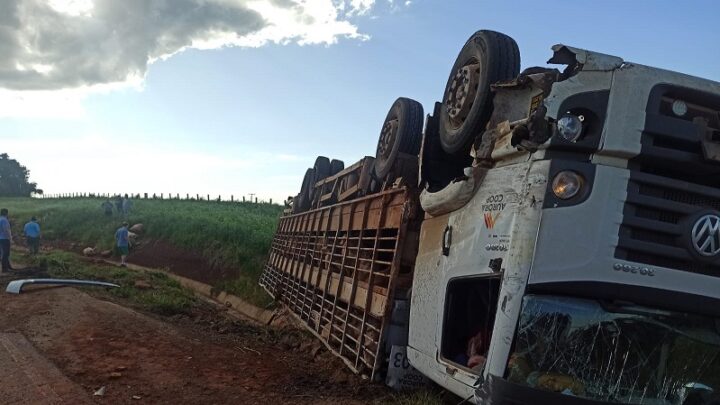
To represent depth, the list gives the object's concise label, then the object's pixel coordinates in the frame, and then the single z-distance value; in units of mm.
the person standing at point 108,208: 28906
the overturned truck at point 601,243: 2875
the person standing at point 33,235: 17234
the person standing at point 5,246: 13305
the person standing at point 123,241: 17688
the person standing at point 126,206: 29812
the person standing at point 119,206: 30039
